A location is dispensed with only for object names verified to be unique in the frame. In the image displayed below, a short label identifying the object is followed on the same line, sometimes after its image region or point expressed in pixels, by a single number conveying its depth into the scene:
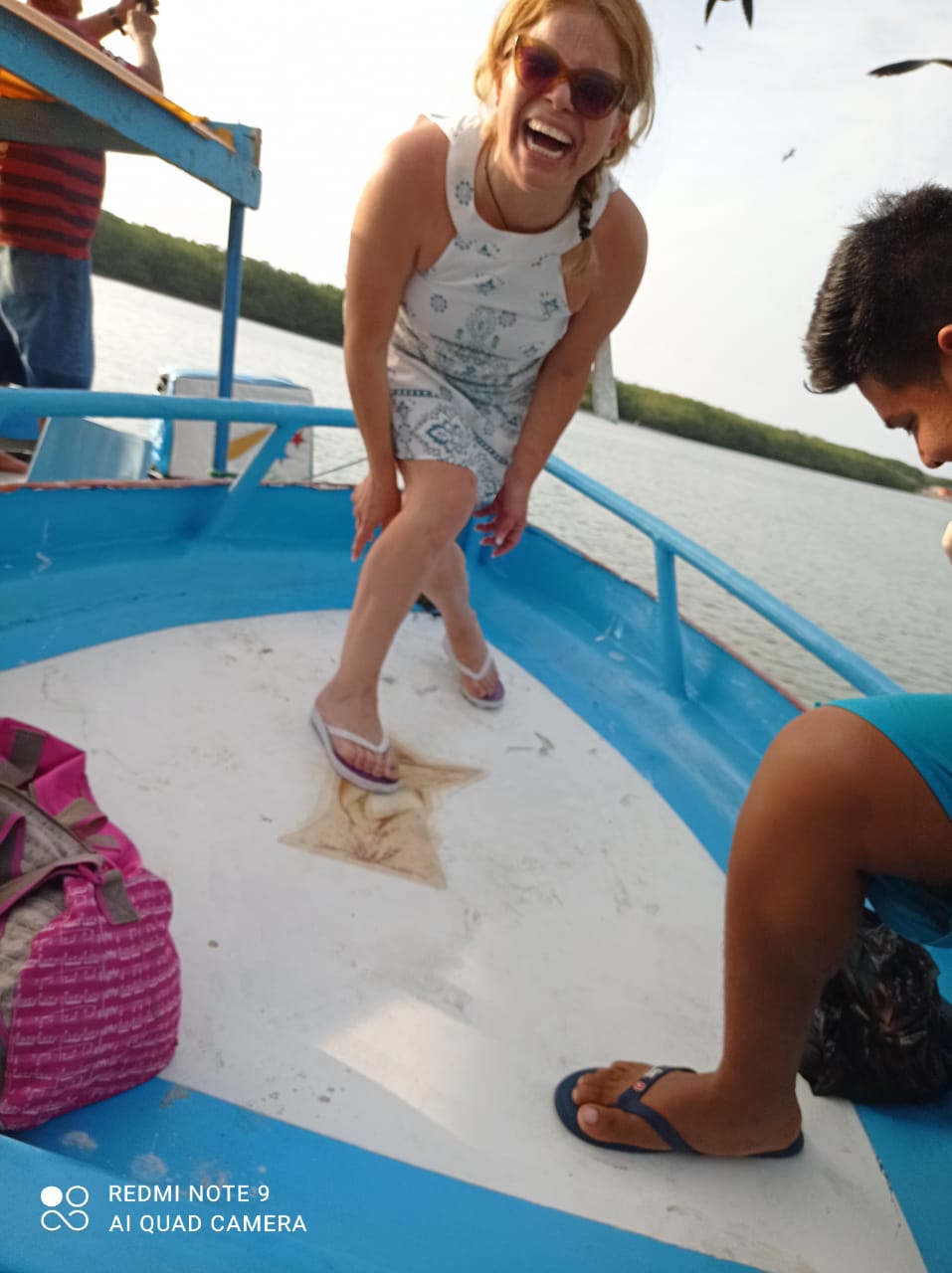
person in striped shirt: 2.35
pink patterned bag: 0.75
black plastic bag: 1.01
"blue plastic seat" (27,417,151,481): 2.05
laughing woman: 1.32
